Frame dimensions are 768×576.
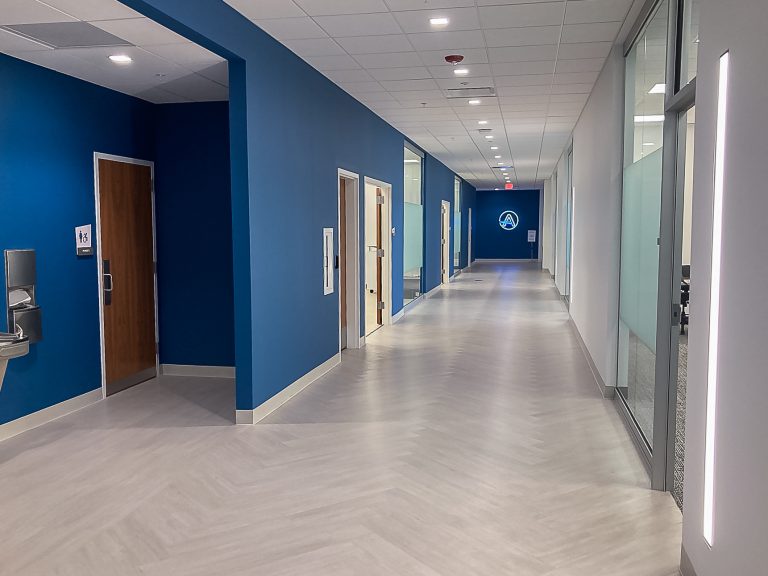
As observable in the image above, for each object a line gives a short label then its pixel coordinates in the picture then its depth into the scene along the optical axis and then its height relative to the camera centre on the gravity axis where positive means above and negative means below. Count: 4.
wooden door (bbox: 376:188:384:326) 9.95 -0.34
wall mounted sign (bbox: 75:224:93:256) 5.82 -0.03
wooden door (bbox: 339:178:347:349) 8.16 -0.09
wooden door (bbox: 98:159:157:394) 6.24 -0.34
